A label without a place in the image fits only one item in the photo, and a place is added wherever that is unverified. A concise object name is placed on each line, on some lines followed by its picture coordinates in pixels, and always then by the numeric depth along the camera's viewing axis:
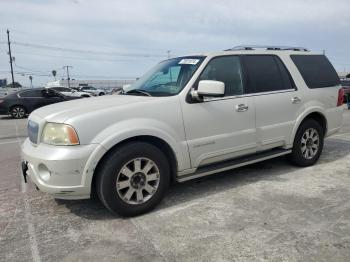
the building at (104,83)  80.96
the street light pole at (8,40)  50.26
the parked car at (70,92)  28.11
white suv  3.60
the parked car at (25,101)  17.08
